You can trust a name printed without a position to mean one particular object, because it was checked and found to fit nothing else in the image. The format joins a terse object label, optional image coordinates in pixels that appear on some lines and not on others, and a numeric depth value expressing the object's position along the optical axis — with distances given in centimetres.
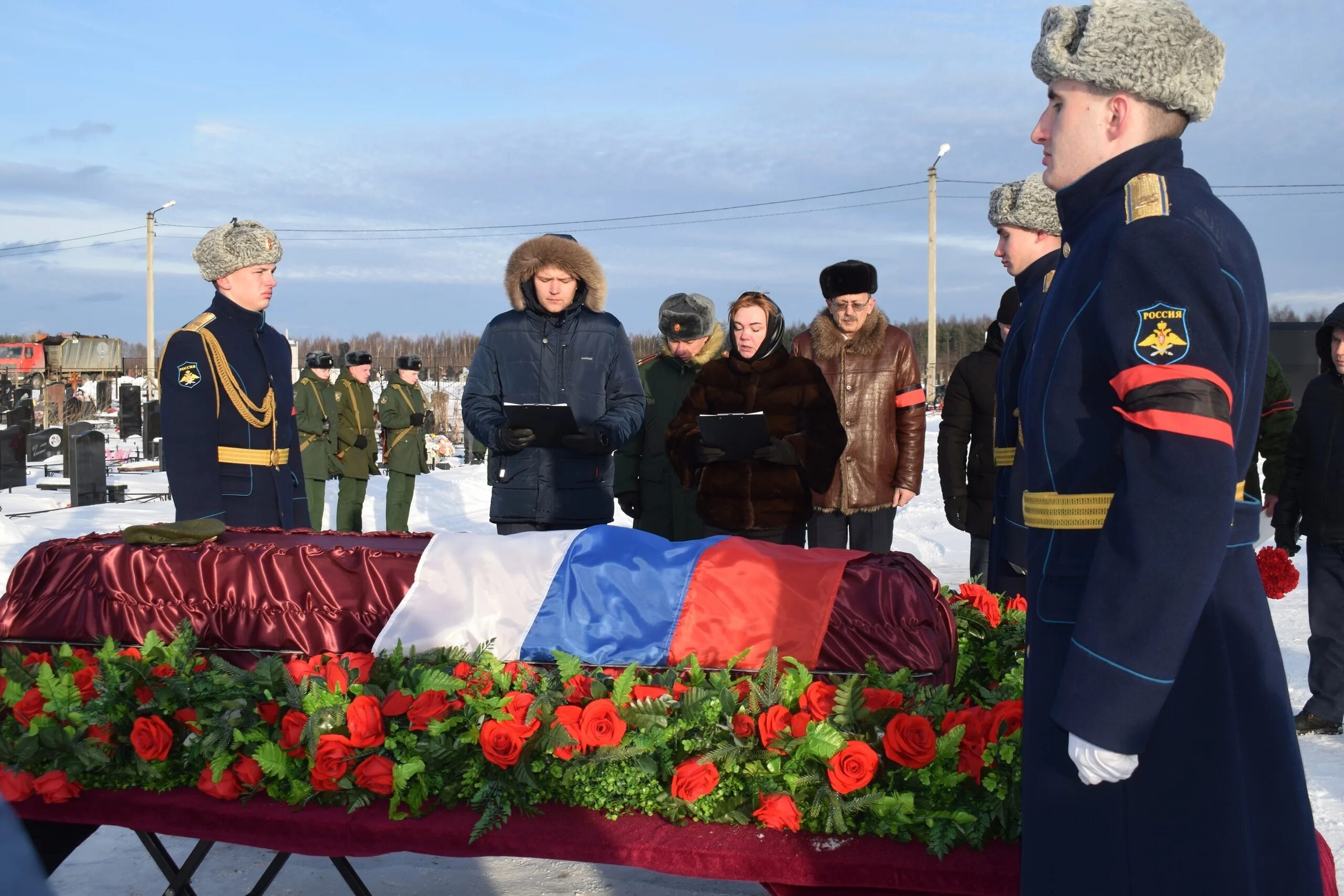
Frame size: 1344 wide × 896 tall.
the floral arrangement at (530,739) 231
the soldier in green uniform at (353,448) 1108
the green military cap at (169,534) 321
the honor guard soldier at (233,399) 402
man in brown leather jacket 557
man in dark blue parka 465
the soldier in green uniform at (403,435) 1116
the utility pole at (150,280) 3321
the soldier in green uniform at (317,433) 1083
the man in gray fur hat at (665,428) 609
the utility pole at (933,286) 2622
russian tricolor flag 278
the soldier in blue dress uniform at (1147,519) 156
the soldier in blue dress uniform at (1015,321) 255
